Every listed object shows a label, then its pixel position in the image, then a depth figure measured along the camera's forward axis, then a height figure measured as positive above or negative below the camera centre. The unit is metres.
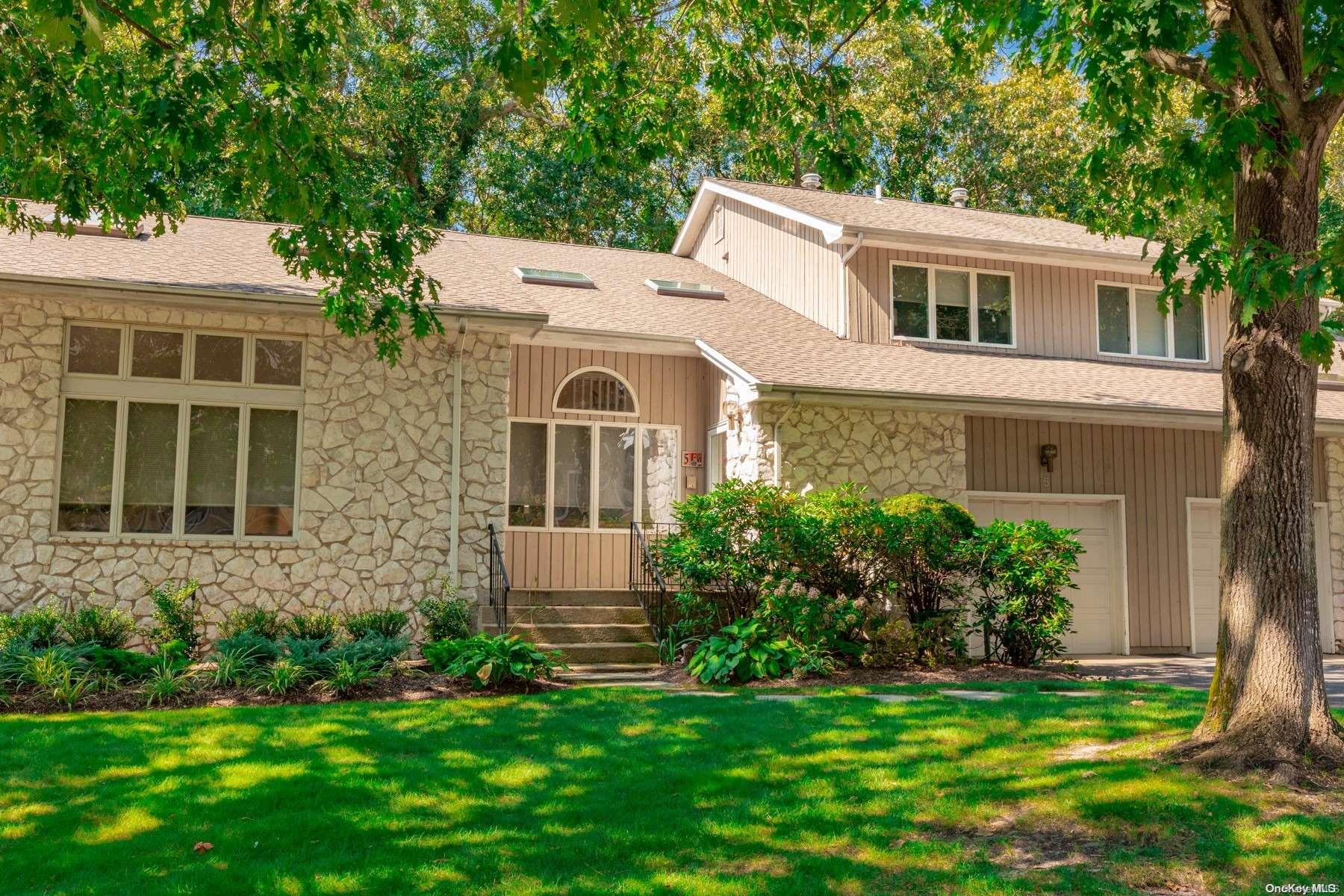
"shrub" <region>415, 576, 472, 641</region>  10.09 -0.57
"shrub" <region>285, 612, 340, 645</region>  9.18 -0.60
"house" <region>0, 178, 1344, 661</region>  10.13 +1.60
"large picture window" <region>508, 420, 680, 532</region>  13.12 +1.00
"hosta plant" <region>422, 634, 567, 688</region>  8.59 -0.82
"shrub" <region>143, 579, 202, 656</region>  9.27 -0.57
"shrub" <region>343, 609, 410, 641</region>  9.55 -0.59
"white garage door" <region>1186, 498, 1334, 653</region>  13.89 -0.04
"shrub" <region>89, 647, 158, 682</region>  8.16 -0.82
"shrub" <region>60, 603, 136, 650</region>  8.71 -0.61
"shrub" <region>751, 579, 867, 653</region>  9.94 -0.51
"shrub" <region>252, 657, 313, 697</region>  8.09 -0.91
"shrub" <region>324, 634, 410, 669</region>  8.61 -0.76
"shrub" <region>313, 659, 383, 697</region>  8.23 -0.91
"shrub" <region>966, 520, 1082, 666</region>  10.63 -0.17
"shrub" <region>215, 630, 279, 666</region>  8.56 -0.72
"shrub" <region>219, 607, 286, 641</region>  9.26 -0.60
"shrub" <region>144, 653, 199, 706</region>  7.73 -0.93
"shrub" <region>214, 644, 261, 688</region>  8.20 -0.85
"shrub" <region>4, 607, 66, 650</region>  8.67 -0.62
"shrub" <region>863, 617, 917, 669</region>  10.28 -0.78
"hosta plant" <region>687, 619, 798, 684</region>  9.41 -0.83
